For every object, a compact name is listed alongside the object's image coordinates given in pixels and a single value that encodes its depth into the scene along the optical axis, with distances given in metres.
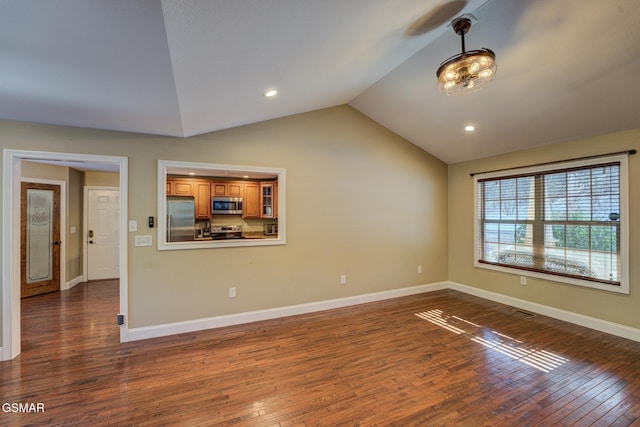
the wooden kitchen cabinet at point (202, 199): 5.97
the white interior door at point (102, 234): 5.98
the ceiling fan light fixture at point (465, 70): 2.13
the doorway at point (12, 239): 2.67
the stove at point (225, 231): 6.23
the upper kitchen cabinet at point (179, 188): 5.74
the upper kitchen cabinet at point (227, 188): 6.11
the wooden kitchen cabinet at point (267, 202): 6.34
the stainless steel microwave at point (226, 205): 6.08
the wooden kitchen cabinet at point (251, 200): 6.36
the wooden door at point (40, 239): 4.79
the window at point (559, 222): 3.35
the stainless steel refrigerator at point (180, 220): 4.73
